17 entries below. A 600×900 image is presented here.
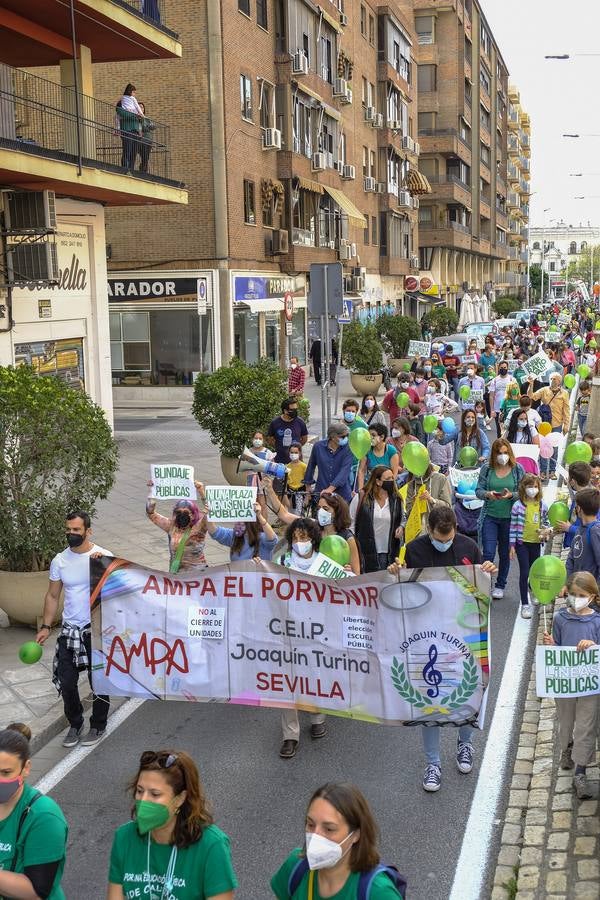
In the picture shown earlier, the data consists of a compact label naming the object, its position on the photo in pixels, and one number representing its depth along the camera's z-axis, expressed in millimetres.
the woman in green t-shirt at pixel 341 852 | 3170
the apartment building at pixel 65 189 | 16547
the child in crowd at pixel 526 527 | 9492
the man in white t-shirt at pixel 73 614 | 6844
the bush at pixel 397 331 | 35500
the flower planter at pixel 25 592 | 9086
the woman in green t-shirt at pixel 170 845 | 3490
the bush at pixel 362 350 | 29547
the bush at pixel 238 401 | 14570
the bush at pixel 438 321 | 46031
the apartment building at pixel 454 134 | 68062
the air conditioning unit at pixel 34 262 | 16969
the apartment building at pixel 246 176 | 27984
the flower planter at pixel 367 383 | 29922
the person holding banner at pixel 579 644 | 5887
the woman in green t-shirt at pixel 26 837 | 3662
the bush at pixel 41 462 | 8938
